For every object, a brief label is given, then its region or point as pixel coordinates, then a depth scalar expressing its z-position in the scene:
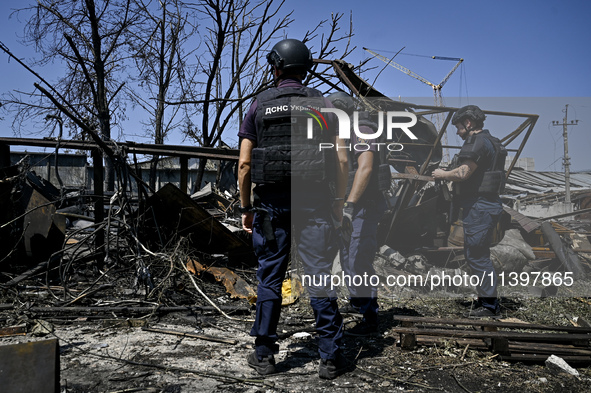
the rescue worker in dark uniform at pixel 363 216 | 3.39
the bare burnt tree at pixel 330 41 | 8.81
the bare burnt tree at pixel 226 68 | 8.78
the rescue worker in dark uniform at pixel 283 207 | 2.47
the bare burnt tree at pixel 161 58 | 10.17
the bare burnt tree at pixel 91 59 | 9.37
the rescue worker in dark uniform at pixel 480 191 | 4.00
